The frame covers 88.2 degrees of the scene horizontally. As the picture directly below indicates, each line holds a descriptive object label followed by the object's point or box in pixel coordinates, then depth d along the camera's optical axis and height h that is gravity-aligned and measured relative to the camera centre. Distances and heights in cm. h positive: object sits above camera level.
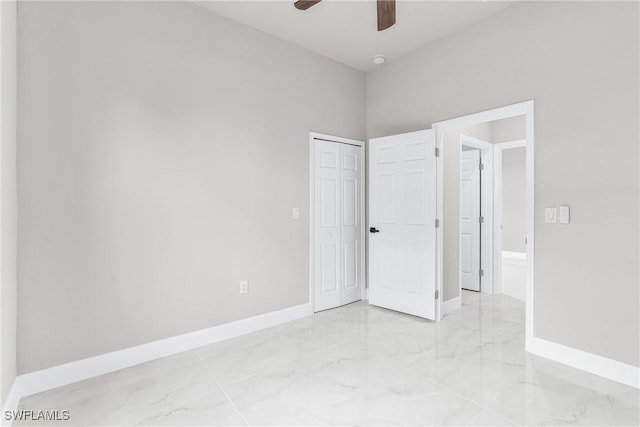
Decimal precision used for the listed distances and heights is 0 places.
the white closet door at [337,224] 380 -18
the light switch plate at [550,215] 261 -6
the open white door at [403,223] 347 -16
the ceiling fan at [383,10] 198 +121
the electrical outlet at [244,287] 317 -74
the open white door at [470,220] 473 -17
